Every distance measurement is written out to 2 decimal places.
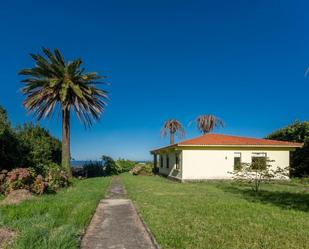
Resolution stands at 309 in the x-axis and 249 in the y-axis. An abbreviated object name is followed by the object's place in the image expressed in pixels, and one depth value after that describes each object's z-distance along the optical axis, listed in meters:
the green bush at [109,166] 26.00
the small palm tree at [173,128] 33.86
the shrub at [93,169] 24.45
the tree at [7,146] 11.99
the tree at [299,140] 18.77
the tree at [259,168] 12.00
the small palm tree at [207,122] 34.25
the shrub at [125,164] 28.79
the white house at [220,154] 16.67
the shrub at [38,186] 9.72
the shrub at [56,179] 11.28
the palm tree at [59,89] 16.99
